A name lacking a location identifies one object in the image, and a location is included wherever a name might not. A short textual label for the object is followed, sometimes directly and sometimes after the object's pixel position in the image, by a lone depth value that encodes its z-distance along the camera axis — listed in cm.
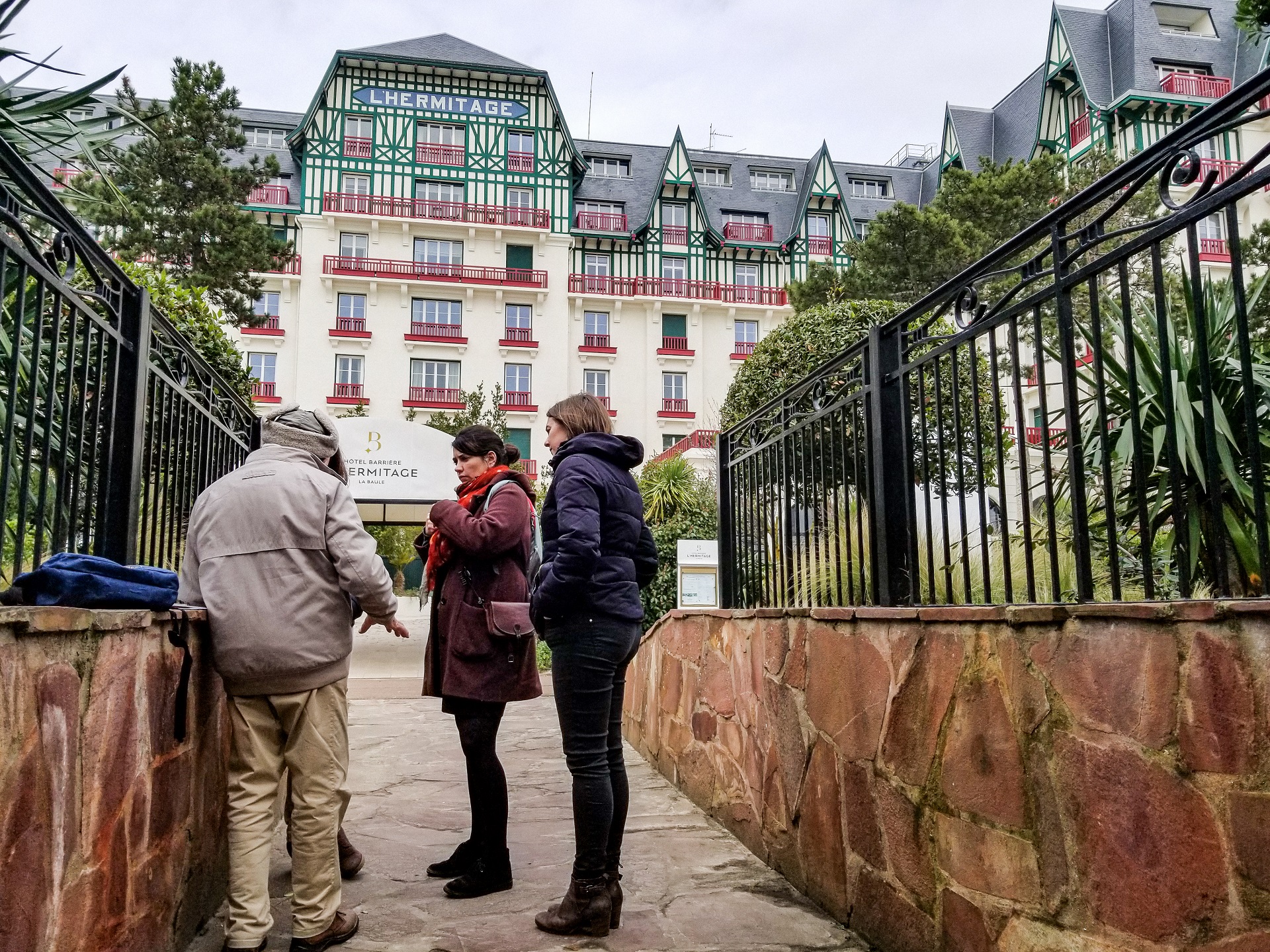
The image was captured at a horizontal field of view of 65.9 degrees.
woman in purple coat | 366
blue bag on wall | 221
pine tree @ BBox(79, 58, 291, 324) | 2439
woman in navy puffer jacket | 325
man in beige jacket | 300
